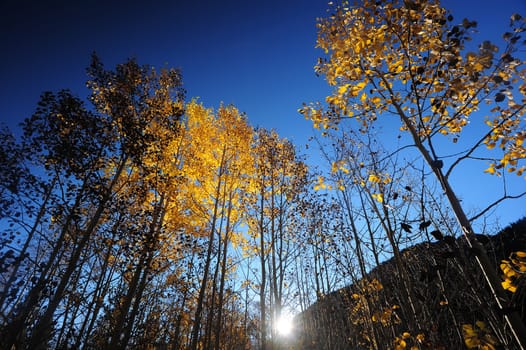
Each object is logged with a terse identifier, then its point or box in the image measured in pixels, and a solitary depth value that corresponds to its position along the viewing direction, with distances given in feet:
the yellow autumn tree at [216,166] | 28.78
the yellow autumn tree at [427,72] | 5.80
